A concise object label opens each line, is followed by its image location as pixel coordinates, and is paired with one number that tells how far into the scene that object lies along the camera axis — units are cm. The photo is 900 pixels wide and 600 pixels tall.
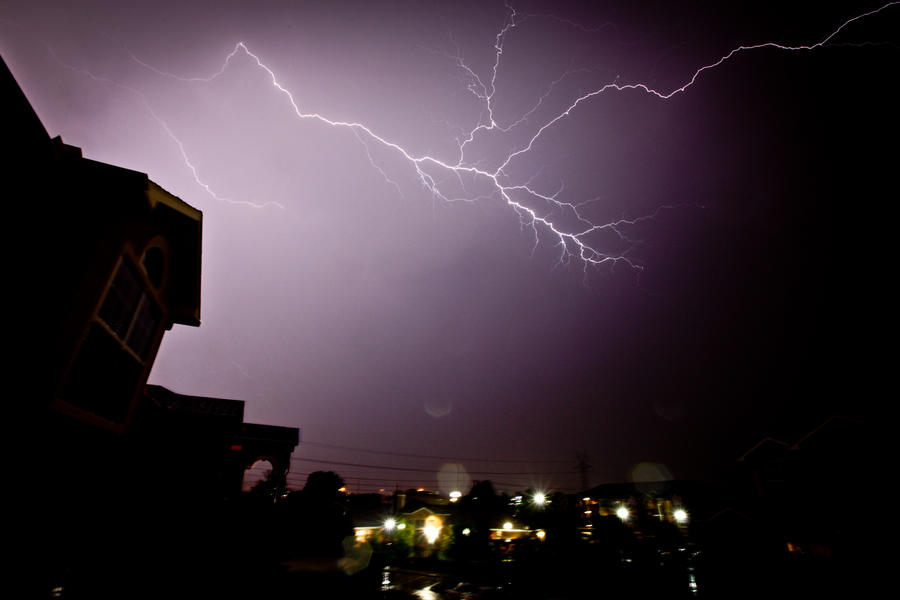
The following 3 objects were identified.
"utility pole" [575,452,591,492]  4869
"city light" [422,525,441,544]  3588
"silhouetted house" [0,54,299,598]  416
